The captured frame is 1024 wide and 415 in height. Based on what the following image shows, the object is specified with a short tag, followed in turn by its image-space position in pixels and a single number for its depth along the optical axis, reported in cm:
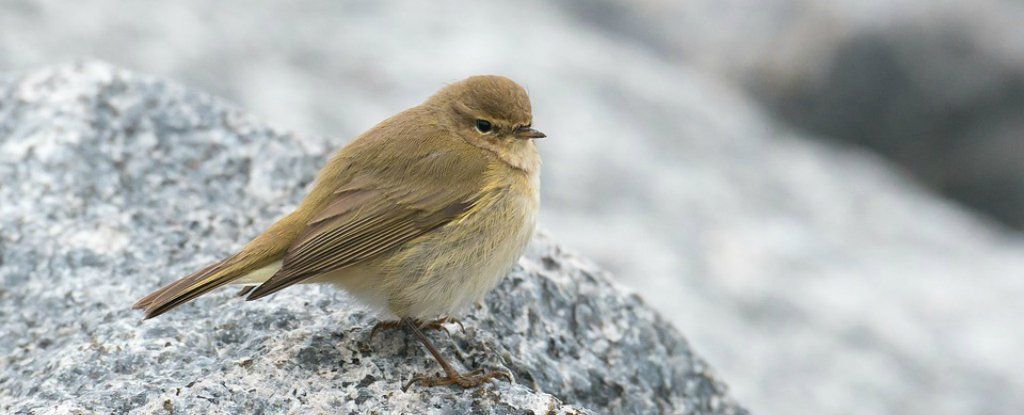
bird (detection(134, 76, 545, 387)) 848
